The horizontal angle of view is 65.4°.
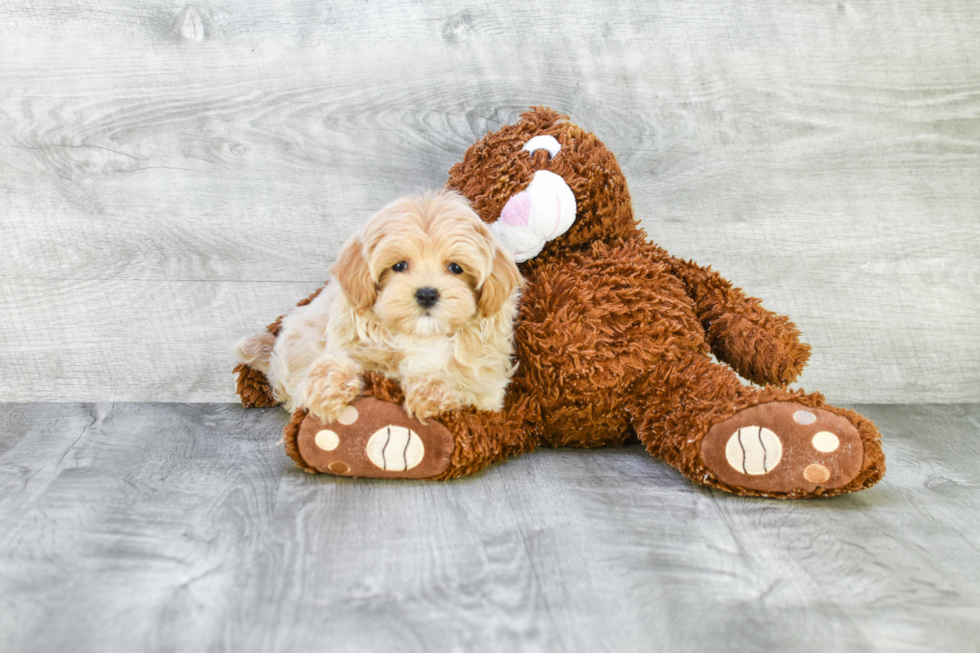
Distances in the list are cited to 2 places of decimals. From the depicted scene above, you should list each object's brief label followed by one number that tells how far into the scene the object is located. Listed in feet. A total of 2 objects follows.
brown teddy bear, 3.32
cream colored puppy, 3.24
